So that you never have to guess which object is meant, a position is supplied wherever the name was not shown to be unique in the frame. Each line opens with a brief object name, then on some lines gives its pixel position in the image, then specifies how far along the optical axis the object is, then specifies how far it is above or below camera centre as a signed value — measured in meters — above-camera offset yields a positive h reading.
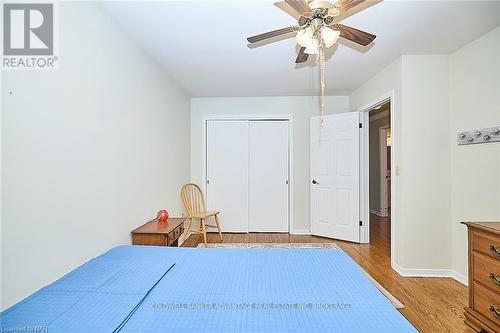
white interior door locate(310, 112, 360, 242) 3.58 -0.15
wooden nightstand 2.10 -0.60
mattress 0.91 -0.60
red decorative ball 2.52 -0.51
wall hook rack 2.06 +0.28
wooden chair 3.51 -0.61
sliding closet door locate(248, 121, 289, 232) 4.13 -0.16
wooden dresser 1.59 -0.78
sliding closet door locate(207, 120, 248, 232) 4.16 -0.10
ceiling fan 1.32 +0.88
